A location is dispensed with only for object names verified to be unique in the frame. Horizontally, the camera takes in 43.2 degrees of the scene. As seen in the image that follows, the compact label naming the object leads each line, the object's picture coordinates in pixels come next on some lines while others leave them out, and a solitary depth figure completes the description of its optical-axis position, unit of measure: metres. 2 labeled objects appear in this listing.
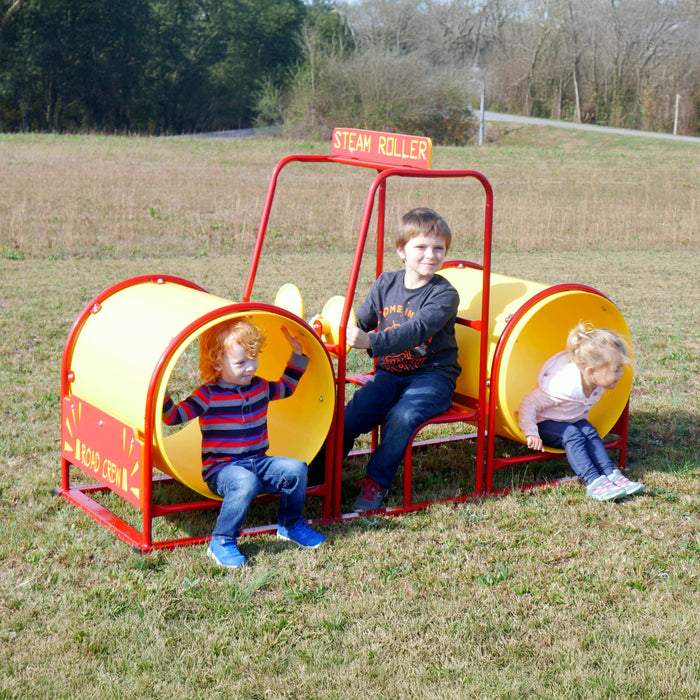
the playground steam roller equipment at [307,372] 3.75
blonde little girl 4.46
